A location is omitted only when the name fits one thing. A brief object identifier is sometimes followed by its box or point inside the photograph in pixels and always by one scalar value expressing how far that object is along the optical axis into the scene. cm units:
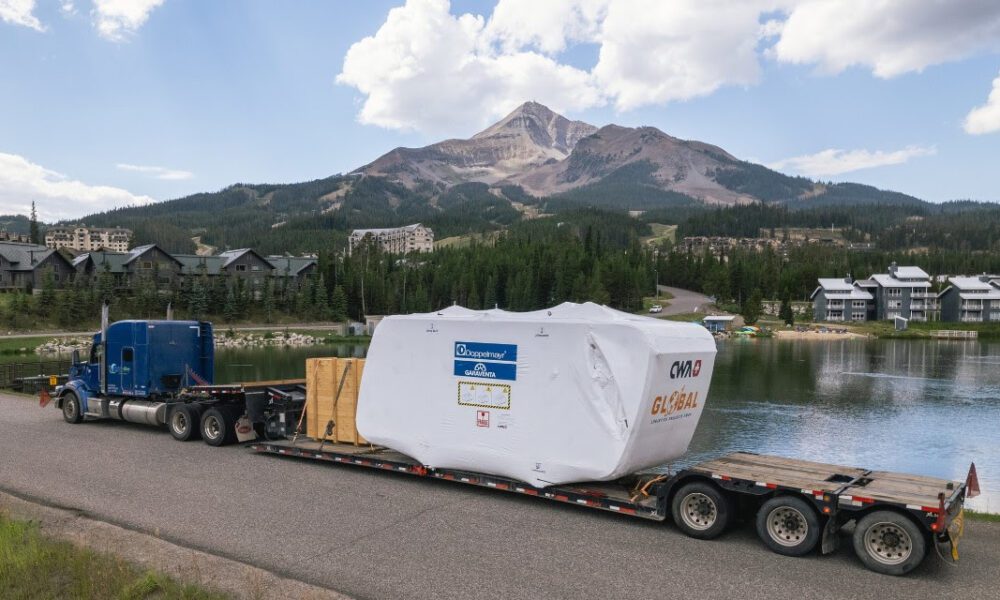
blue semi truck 1934
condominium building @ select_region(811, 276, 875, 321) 15800
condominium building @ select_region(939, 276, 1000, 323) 14862
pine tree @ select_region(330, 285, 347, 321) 13050
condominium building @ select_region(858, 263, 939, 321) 15675
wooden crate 1697
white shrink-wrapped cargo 1231
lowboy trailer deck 1000
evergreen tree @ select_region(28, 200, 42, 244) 18288
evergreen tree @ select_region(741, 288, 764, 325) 14325
